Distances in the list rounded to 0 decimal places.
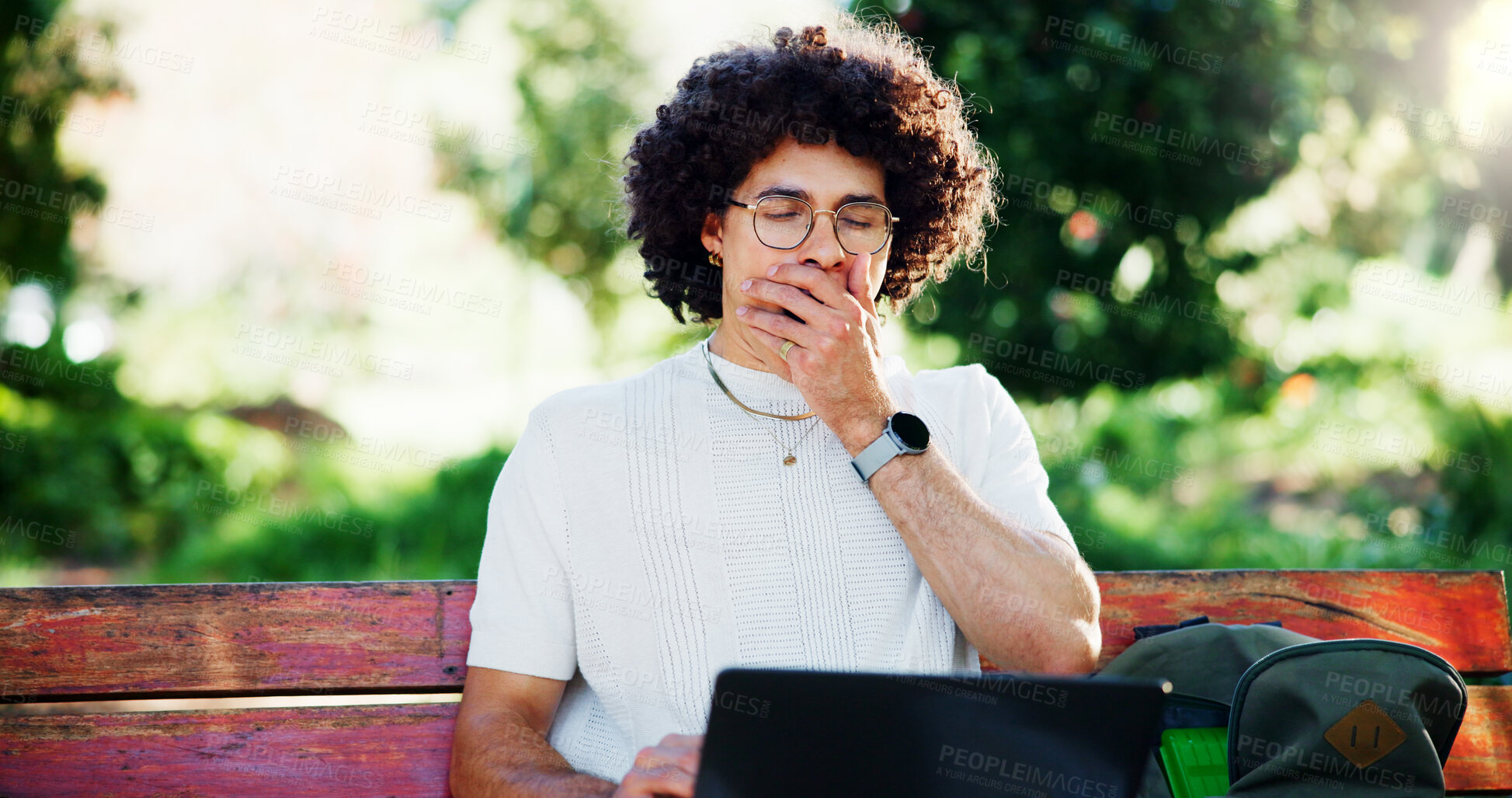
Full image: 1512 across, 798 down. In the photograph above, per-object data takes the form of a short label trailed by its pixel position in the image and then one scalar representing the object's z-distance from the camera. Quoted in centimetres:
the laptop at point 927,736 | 120
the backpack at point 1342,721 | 181
